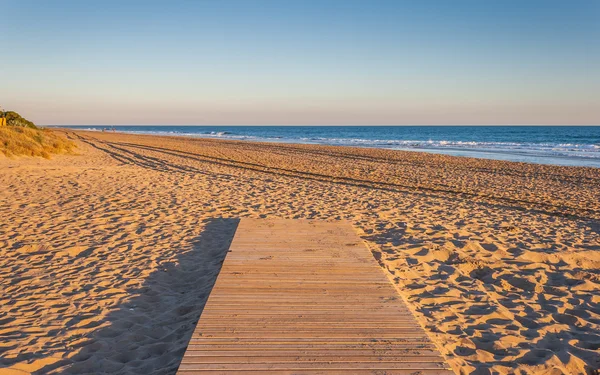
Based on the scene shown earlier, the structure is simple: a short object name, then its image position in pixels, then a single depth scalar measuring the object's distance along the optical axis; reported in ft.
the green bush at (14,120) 76.59
